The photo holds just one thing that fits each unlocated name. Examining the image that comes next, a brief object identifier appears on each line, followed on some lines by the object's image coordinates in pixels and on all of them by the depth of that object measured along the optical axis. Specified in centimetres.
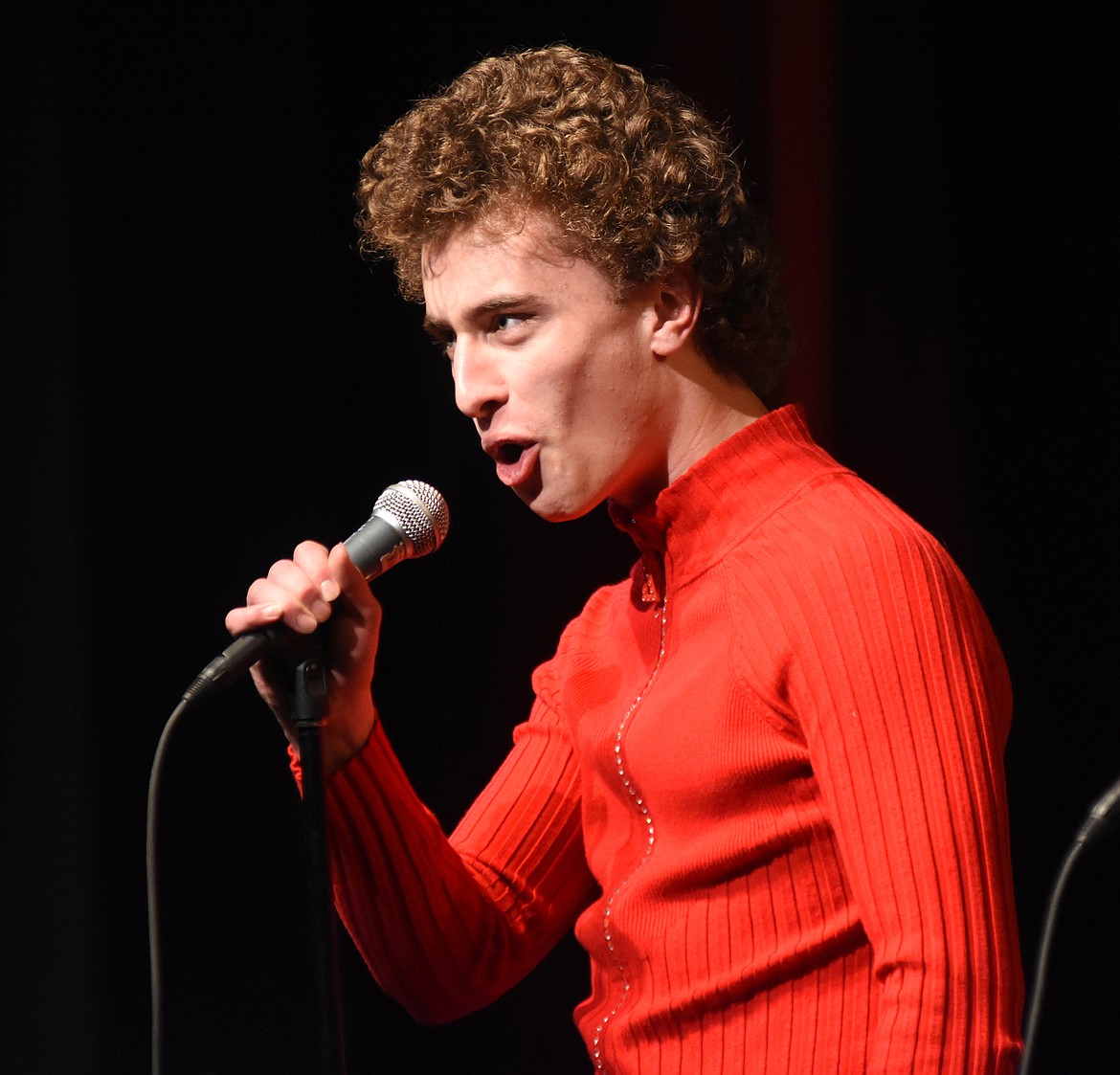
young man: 589
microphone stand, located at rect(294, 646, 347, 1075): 590
